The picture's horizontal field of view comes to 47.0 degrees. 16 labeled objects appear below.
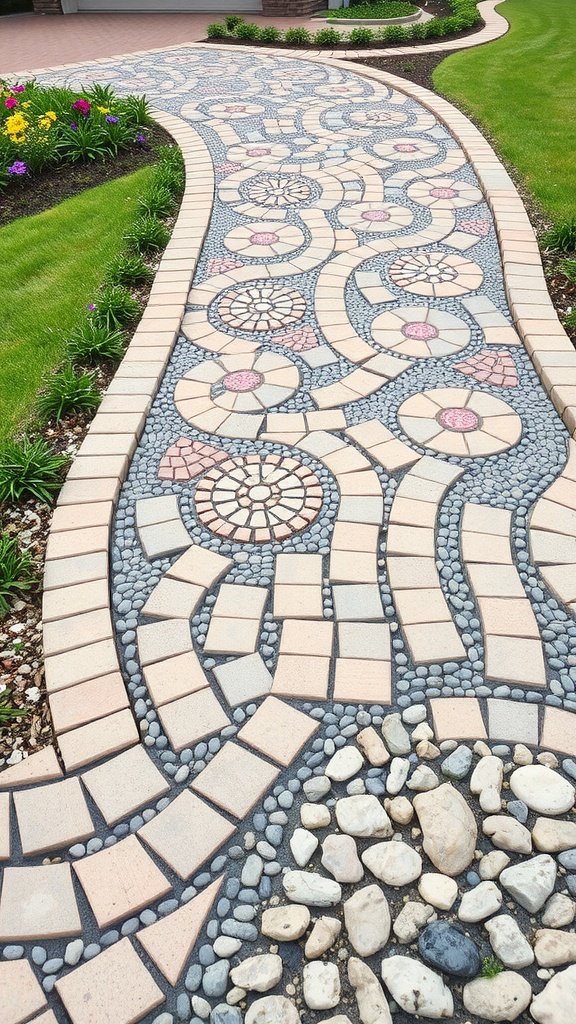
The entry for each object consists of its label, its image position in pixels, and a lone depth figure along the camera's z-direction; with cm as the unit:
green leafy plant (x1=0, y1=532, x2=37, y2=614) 254
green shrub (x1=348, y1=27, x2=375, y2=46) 1026
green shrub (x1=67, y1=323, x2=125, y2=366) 374
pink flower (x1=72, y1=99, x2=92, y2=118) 611
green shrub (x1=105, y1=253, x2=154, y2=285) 446
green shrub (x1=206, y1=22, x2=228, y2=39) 1140
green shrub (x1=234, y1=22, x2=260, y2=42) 1109
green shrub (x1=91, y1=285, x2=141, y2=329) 402
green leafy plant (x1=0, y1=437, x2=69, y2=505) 292
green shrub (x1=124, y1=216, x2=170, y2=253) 483
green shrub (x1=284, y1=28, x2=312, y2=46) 1062
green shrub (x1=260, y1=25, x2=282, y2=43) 1089
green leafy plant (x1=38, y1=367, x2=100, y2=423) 338
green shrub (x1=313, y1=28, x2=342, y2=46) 1044
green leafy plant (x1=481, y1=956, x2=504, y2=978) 158
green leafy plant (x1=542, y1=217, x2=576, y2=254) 461
